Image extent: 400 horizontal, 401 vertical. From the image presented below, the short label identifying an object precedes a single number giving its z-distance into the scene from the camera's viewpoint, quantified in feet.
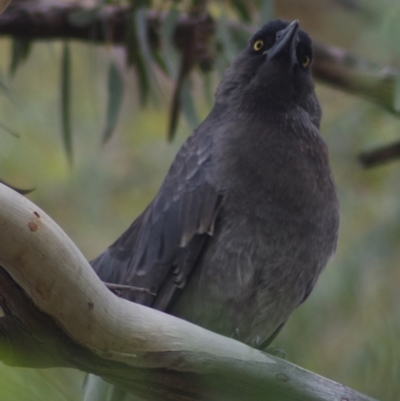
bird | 20.25
